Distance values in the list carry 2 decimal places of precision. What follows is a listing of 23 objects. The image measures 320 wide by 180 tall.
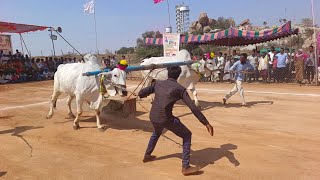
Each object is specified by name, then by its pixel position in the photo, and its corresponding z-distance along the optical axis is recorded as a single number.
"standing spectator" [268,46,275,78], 13.17
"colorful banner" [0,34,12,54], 18.62
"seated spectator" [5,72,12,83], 16.16
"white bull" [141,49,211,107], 8.12
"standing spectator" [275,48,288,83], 12.70
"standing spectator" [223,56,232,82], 14.02
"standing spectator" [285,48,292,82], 12.71
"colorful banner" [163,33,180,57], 13.16
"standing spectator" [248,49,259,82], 13.58
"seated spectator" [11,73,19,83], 16.27
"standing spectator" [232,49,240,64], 13.94
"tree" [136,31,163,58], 25.30
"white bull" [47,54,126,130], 5.82
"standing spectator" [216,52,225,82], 14.06
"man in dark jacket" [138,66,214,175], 3.91
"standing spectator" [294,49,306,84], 12.15
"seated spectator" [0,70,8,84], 15.94
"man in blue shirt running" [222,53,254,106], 8.25
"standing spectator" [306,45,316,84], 11.94
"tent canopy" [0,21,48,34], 14.08
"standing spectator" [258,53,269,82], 13.23
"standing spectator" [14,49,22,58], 17.46
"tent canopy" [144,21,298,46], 13.14
